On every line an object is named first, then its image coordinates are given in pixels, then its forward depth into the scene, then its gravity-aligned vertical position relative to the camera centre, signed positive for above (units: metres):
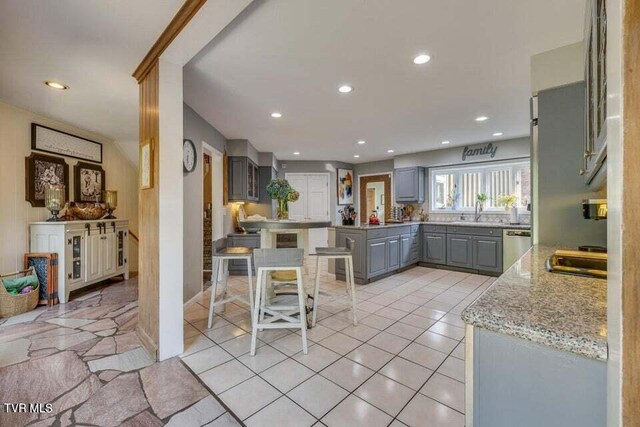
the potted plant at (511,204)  4.91 +0.12
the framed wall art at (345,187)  7.35 +0.68
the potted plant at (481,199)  5.43 +0.23
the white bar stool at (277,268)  2.24 -0.49
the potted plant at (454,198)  5.91 +0.28
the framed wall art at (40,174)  3.42 +0.52
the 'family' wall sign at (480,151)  5.13 +1.13
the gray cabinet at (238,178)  4.79 +0.60
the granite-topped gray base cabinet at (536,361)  0.67 -0.40
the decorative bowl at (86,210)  3.93 +0.05
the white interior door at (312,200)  7.03 +0.31
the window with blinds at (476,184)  5.12 +0.54
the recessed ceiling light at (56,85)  2.64 +1.25
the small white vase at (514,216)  4.90 -0.10
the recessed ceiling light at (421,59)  2.26 +1.27
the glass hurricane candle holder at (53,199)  3.55 +0.18
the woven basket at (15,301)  3.00 -0.97
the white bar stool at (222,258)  2.70 -0.46
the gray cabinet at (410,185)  6.03 +0.59
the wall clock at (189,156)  3.21 +0.68
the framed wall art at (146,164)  2.20 +0.40
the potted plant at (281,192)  3.09 +0.22
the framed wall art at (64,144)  3.51 +0.98
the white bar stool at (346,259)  2.73 -0.50
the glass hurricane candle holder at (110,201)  4.38 +0.20
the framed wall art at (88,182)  4.10 +0.49
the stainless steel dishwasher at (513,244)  4.18 -0.52
